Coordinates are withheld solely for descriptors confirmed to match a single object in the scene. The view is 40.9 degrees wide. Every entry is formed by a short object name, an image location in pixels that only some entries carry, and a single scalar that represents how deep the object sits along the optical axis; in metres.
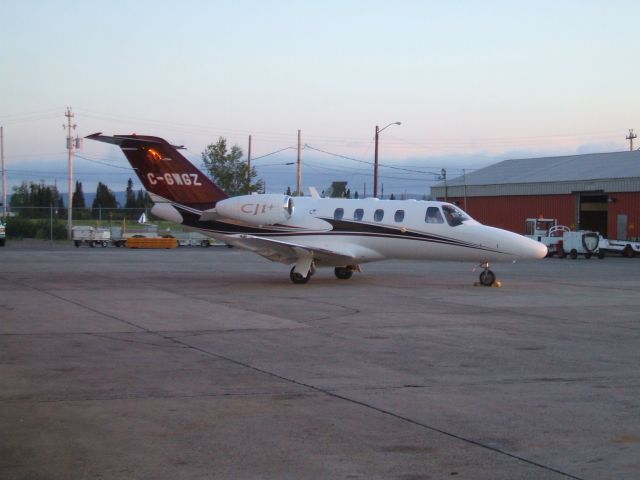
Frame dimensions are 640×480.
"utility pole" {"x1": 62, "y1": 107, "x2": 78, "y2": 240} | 63.00
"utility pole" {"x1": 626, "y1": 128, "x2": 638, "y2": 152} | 105.19
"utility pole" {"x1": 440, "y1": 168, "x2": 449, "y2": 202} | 68.71
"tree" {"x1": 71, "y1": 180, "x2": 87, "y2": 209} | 126.12
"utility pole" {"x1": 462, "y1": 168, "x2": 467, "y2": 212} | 66.93
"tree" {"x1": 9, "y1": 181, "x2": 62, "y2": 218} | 109.19
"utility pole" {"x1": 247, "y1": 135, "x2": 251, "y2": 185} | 71.58
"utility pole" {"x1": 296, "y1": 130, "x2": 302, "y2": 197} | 64.70
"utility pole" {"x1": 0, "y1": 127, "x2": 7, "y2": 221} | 69.81
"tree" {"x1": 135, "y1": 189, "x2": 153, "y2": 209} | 136.40
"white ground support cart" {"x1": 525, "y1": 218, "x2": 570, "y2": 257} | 50.22
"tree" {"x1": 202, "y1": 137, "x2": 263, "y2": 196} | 71.19
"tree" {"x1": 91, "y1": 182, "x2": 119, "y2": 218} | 122.00
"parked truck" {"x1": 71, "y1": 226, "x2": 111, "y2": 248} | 55.28
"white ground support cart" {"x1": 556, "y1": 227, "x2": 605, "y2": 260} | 48.31
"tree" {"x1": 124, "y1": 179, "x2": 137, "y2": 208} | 130.12
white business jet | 24.02
